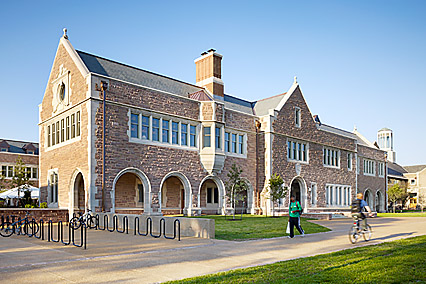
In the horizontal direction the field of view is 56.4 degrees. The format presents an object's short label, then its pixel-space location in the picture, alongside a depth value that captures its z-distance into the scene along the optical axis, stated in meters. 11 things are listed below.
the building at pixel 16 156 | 41.56
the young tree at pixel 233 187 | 24.22
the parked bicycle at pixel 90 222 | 18.04
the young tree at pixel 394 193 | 50.06
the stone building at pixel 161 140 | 21.56
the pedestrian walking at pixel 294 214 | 13.79
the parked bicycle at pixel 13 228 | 14.26
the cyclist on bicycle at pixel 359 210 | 12.44
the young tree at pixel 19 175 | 28.29
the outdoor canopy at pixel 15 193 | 27.25
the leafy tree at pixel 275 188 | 26.28
